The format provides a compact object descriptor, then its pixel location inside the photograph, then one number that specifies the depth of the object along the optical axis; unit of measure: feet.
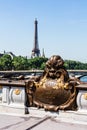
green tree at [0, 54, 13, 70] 172.82
